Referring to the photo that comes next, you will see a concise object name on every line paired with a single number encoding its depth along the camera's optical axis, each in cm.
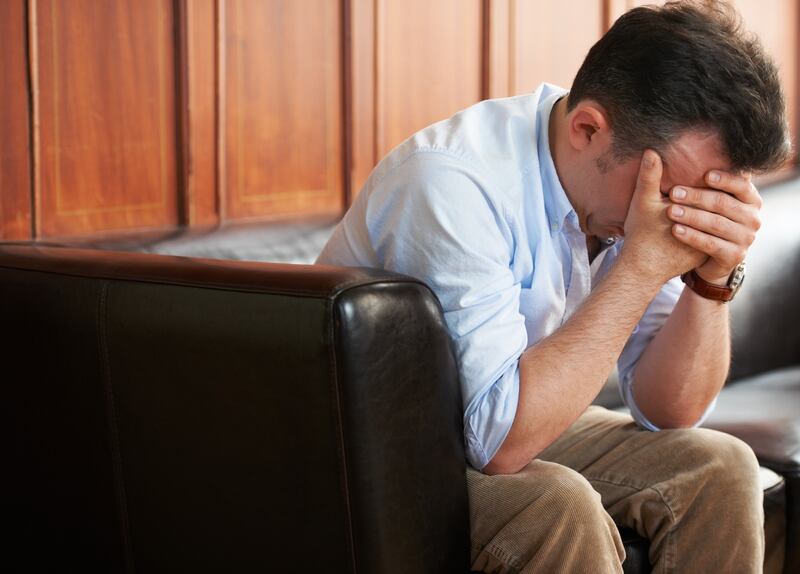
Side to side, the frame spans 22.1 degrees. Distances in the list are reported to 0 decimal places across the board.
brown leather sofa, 200
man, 214
